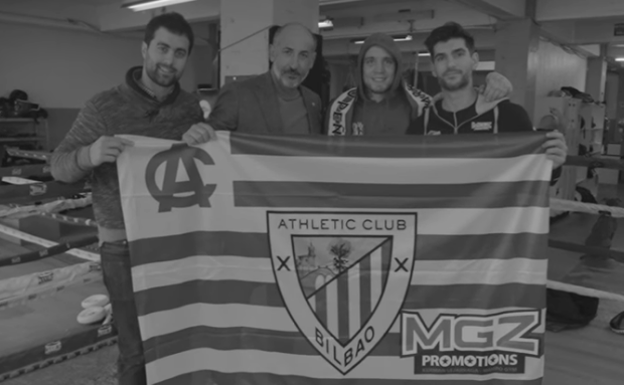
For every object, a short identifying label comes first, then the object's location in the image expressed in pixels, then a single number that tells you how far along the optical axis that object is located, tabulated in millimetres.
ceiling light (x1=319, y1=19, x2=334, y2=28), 9672
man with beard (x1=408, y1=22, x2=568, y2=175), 2264
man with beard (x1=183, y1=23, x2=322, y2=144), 2367
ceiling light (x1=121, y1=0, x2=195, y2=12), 7960
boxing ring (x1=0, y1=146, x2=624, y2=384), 2863
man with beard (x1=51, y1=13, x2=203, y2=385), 2070
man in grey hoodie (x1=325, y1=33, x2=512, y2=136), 2354
